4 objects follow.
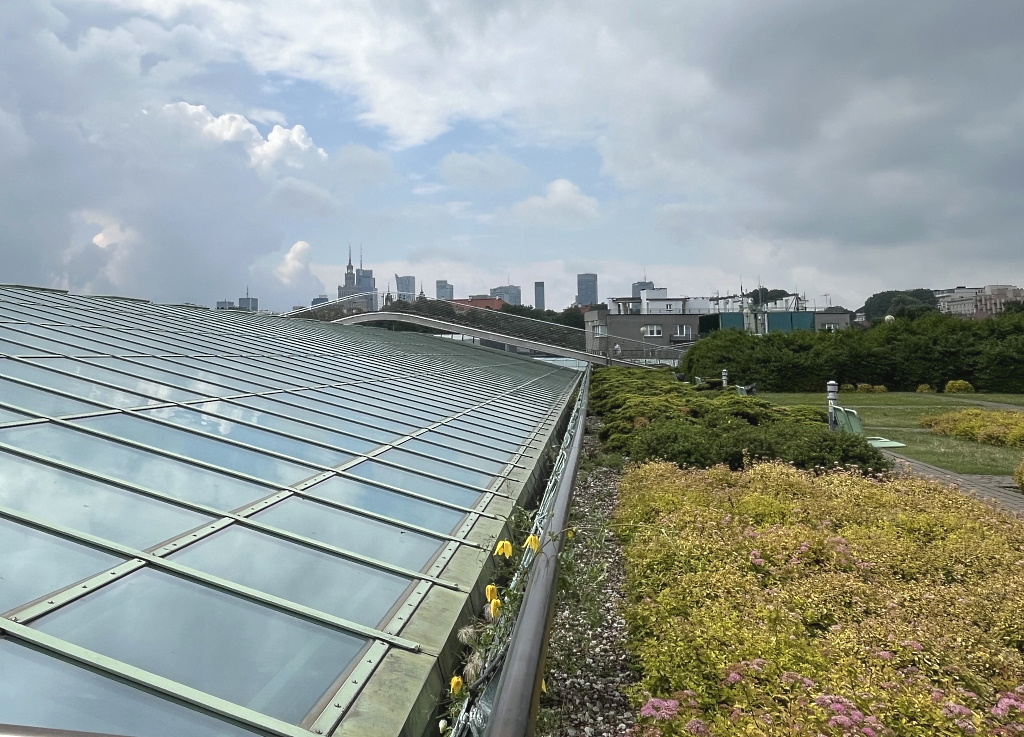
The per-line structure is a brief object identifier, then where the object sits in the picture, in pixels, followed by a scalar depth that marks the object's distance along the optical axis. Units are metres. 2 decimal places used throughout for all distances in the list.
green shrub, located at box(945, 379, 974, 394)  36.91
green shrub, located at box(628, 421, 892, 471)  12.55
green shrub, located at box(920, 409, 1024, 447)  19.03
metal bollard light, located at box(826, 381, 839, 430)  17.75
